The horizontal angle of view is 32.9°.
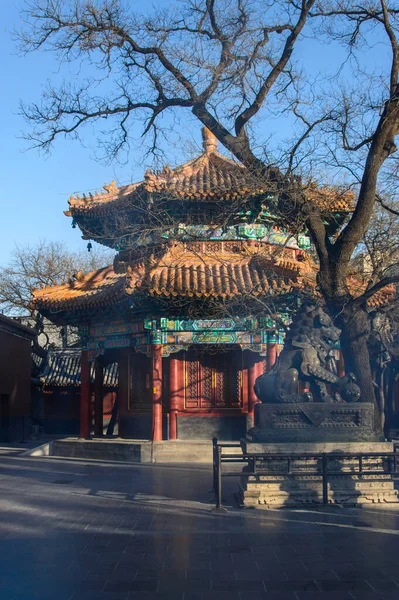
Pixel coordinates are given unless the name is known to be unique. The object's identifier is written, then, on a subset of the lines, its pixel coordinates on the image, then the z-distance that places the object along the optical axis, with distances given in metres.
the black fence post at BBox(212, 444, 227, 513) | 9.20
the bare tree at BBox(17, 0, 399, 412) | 11.12
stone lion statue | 10.08
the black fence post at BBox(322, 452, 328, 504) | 8.96
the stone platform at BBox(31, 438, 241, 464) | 15.82
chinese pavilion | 16.06
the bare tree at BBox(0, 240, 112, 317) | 34.59
